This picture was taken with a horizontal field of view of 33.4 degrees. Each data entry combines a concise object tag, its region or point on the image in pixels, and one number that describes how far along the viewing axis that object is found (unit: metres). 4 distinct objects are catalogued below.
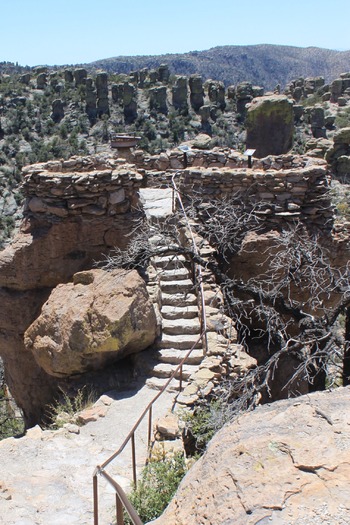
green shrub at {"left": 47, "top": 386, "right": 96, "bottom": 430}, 7.39
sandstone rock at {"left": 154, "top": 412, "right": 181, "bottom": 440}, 6.52
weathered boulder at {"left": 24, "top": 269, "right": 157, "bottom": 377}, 7.89
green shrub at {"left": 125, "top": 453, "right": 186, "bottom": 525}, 5.07
